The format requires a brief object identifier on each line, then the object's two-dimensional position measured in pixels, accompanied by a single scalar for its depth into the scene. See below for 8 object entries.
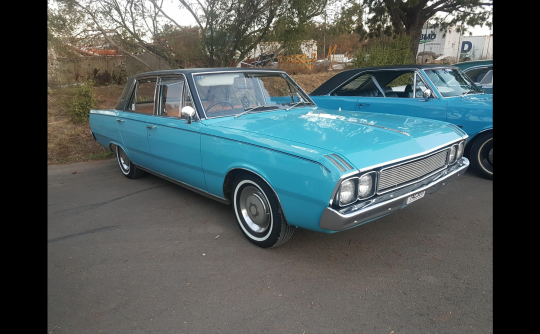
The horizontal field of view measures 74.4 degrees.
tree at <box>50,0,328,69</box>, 8.07
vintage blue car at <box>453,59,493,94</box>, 7.95
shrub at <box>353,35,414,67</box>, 11.49
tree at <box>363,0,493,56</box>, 12.86
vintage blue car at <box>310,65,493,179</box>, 4.95
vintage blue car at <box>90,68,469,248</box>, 2.65
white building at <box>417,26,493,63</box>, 29.30
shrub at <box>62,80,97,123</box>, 8.84
